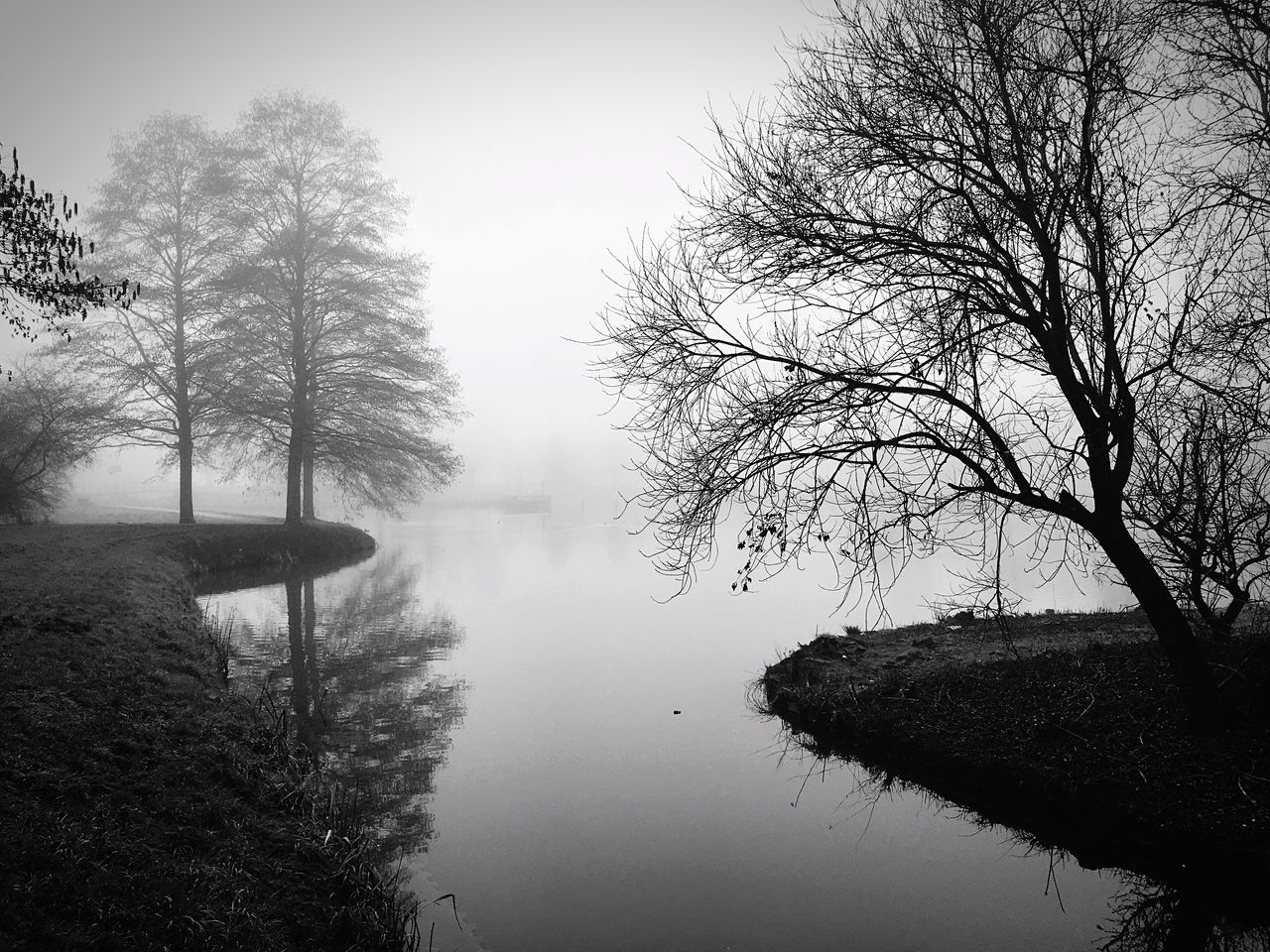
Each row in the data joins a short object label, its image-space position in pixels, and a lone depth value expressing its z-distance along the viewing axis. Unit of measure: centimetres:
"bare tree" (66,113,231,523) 2178
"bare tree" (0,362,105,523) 1952
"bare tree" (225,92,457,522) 2264
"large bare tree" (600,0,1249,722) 547
